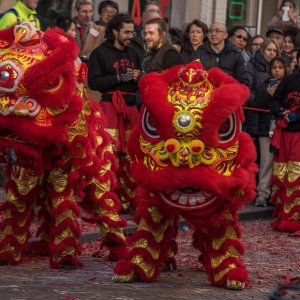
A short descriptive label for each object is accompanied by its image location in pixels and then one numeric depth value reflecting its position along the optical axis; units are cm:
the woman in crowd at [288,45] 1755
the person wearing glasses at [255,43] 1740
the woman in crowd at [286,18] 1881
